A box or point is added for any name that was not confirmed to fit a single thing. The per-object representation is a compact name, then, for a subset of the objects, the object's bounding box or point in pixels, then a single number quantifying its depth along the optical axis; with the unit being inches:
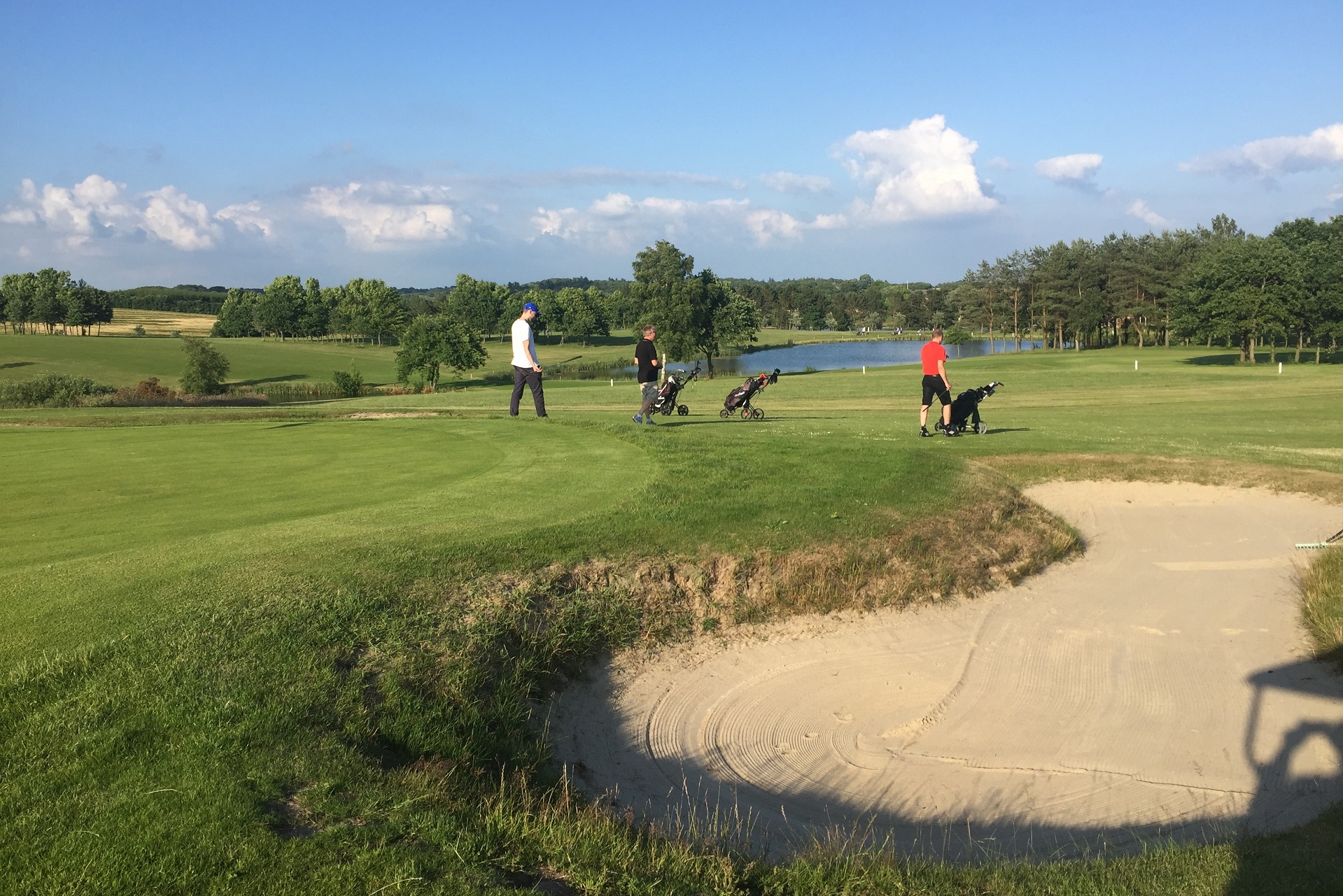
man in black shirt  758.5
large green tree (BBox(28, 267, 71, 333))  5605.3
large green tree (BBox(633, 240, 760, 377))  3644.2
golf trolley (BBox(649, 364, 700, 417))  839.1
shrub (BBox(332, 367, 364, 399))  3083.2
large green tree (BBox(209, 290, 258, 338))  6535.4
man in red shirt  797.9
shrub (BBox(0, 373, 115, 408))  2047.2
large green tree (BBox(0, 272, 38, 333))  5590.6
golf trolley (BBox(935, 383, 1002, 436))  859.4
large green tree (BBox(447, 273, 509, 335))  6446.9
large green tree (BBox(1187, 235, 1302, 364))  3029.0
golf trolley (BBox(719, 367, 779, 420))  995.9
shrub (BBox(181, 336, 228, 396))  3036.4
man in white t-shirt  676.7
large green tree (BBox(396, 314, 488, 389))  3459.6
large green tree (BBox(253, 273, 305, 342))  6333.7
